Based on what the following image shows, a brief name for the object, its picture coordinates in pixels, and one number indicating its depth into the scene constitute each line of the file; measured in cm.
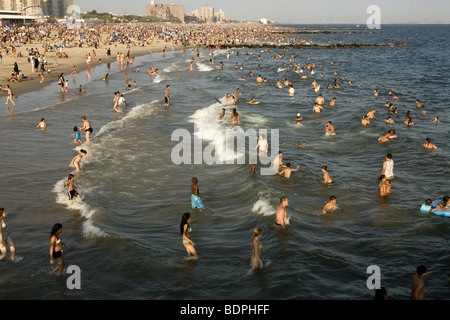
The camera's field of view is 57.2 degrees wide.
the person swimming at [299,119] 2400
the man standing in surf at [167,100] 2744
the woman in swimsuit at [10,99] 2394
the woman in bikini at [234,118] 2322
